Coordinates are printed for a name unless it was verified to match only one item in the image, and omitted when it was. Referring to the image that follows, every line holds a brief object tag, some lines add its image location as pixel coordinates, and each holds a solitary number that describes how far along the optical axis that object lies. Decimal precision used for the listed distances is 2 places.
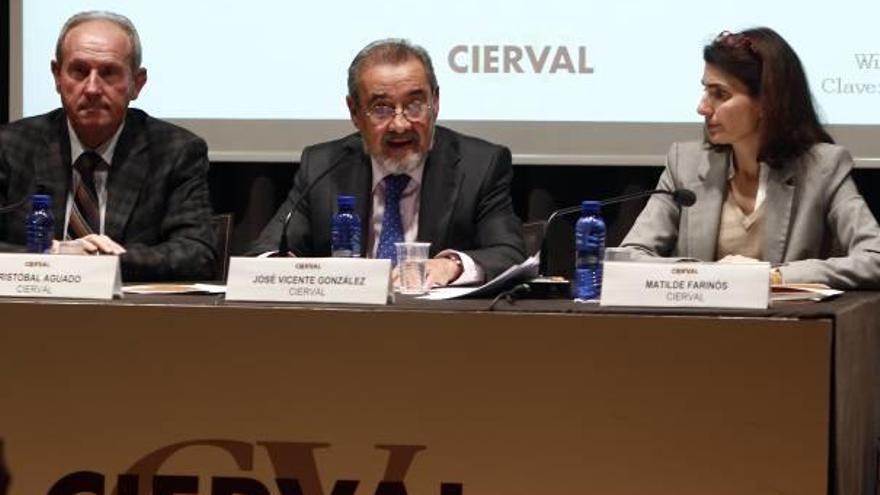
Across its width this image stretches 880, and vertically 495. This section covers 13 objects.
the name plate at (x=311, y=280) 4.76
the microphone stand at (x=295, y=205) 6.13
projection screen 9.21
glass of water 5.59
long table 4.44
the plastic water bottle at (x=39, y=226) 6.04
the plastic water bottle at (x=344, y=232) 6.31
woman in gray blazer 7.14
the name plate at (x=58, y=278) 4.88
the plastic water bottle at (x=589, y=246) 5.34
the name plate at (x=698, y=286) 4.58
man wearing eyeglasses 7.07
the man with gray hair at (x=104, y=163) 7.31
